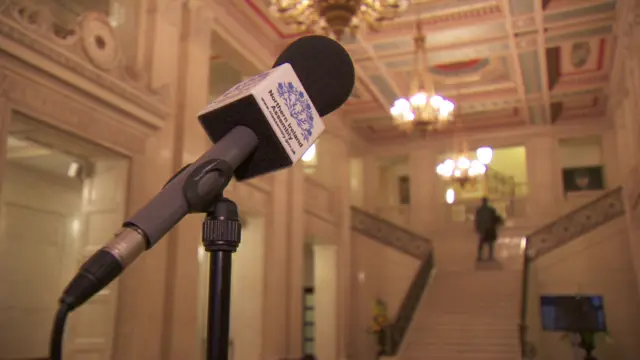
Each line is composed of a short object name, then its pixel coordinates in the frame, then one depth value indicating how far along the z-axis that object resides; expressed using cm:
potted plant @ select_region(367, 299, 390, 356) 1299
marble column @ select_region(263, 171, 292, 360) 1092
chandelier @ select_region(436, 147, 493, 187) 1429
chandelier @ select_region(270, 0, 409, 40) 778
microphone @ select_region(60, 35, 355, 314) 133
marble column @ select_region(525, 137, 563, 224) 1641
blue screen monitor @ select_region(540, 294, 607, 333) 961
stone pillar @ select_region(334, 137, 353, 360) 1483
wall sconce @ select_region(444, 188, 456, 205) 1953
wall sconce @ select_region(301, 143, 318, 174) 1584
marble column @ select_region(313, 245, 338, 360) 1449
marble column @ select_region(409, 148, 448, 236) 1762
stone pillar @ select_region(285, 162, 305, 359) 1170
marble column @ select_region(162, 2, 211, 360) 802
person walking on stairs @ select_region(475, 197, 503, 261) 1502
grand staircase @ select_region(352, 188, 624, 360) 1234
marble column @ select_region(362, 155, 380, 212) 1878
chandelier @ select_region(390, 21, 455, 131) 990
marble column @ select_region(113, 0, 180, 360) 720
